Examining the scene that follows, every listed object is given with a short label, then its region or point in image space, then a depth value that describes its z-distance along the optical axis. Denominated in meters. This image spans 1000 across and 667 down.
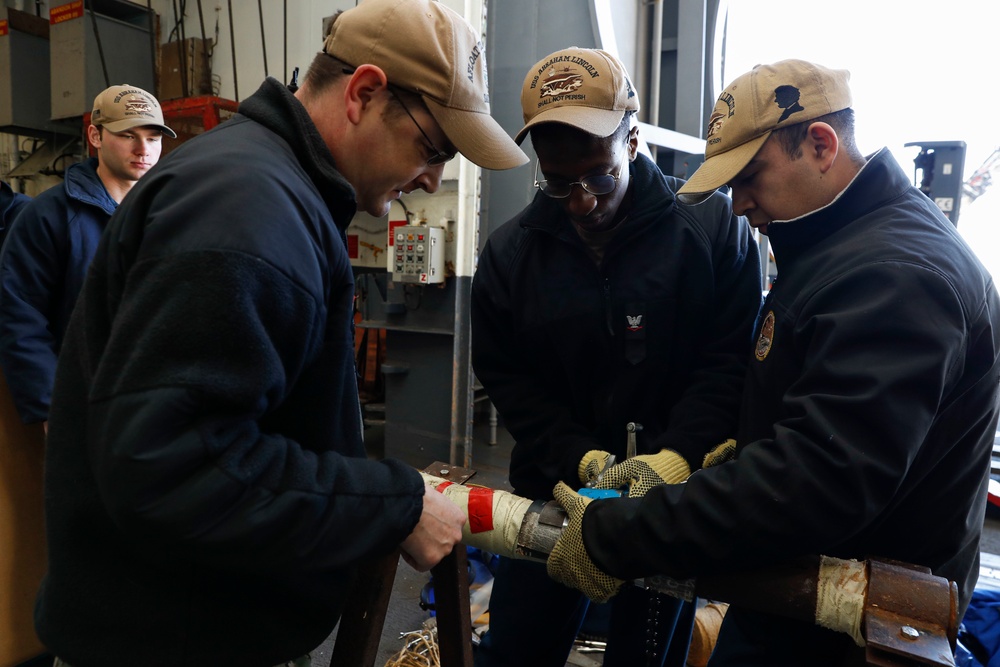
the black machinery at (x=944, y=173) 3.43
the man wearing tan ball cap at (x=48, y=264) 2.09
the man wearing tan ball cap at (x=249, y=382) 0.65
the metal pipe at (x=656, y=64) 4.20
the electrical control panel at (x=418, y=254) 3.82
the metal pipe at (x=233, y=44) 4.96
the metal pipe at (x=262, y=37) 4.64
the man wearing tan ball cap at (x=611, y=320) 1.41
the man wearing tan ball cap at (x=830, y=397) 0.91
